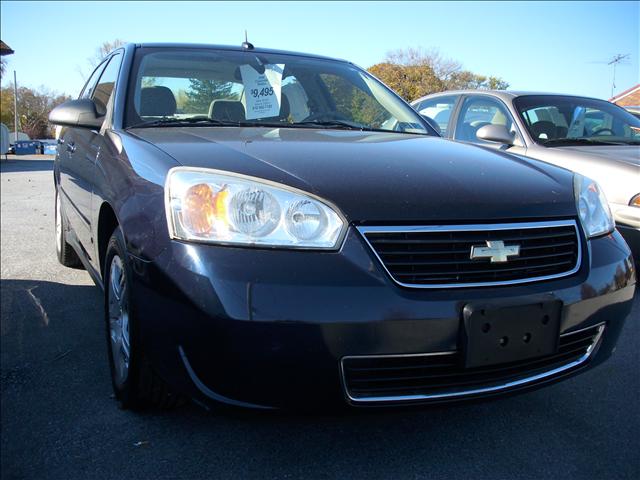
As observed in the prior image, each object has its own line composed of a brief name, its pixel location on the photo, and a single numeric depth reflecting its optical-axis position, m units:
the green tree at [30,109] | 50.69
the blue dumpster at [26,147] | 30.34
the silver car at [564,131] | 4.25
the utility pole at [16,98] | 45.16
